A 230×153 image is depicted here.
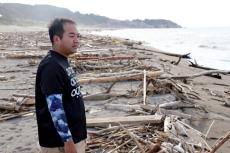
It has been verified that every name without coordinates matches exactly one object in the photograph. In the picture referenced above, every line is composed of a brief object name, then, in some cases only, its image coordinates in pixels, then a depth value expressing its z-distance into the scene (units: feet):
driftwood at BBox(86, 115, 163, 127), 21.36
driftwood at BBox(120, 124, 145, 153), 16.25
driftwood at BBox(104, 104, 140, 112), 25.38
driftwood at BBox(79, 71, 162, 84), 34.35
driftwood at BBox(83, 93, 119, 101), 29.94
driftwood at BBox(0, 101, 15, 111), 26.13
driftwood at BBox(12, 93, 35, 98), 28.53
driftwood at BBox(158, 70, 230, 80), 32.72
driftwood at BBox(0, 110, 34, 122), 24.80
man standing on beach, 10.37
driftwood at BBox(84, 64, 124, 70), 43.19
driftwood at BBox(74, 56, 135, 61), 48.99
